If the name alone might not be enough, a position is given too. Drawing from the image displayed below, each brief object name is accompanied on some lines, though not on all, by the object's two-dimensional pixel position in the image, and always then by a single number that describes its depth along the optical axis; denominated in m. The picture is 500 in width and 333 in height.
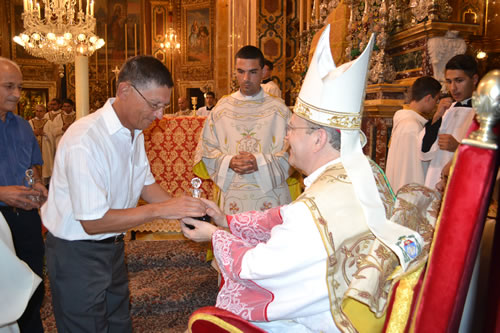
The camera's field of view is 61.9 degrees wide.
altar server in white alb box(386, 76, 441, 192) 3.77
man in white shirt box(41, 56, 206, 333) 1.92
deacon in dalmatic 3.70
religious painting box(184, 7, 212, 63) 19.56
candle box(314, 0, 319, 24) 6.78
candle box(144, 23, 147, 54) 20.20
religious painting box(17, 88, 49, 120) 19.21
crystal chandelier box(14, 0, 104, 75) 7.27
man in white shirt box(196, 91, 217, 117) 10.05
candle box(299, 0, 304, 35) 8.01
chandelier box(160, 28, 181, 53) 18.44
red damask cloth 5.43
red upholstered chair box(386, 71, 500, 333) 0.88
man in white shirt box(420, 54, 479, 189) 3.26
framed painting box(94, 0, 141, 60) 20.81
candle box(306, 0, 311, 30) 7.76
